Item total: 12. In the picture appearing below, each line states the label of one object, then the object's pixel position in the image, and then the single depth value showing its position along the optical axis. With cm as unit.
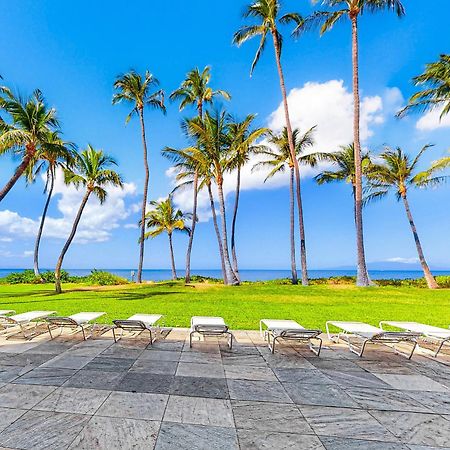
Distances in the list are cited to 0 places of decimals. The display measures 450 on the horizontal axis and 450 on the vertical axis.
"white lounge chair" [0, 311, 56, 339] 673
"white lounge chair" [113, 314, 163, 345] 591
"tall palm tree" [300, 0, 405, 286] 1630
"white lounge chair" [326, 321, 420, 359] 534
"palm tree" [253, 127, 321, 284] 2181
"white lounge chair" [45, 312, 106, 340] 617
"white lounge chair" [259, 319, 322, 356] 554
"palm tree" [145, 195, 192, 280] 2962
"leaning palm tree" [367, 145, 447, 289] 2000
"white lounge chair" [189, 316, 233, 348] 579
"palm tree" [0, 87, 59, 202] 1158
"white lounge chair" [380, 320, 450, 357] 575
